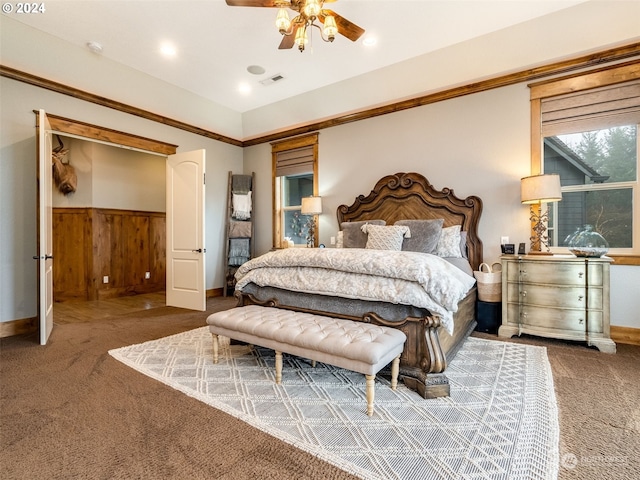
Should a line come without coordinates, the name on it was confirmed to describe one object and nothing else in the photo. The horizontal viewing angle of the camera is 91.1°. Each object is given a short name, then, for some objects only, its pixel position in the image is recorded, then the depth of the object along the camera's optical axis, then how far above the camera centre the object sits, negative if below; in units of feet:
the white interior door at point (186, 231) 15.21 +0.29
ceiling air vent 15.57 +7.95
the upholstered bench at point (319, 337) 5.91 -2.14
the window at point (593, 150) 10.37 +3.10
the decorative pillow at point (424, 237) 11.86 -0.01
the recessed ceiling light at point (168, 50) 12.90 +7.87
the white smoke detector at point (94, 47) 12.78 +7.84
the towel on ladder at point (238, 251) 19.26 -0.89
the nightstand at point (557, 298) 9.36 -1.94
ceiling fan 7.91 +5.84
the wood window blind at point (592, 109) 10.28 +4.40
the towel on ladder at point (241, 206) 19.49 +1.91
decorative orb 10.78 -0.11
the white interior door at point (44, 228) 10.09 +0.27
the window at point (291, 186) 18.16 +3.11
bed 6.86 -1.24
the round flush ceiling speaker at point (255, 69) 14.60 +7.91
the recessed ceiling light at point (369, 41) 12.48 +7.90
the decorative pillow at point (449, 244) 12.03 -0.28
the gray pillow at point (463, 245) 12.41 -0.33
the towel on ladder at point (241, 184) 19.76 +3.35
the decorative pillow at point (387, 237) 11.78 -0.01
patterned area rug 4.66 -3.35
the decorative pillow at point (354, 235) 13.16 +0.07
